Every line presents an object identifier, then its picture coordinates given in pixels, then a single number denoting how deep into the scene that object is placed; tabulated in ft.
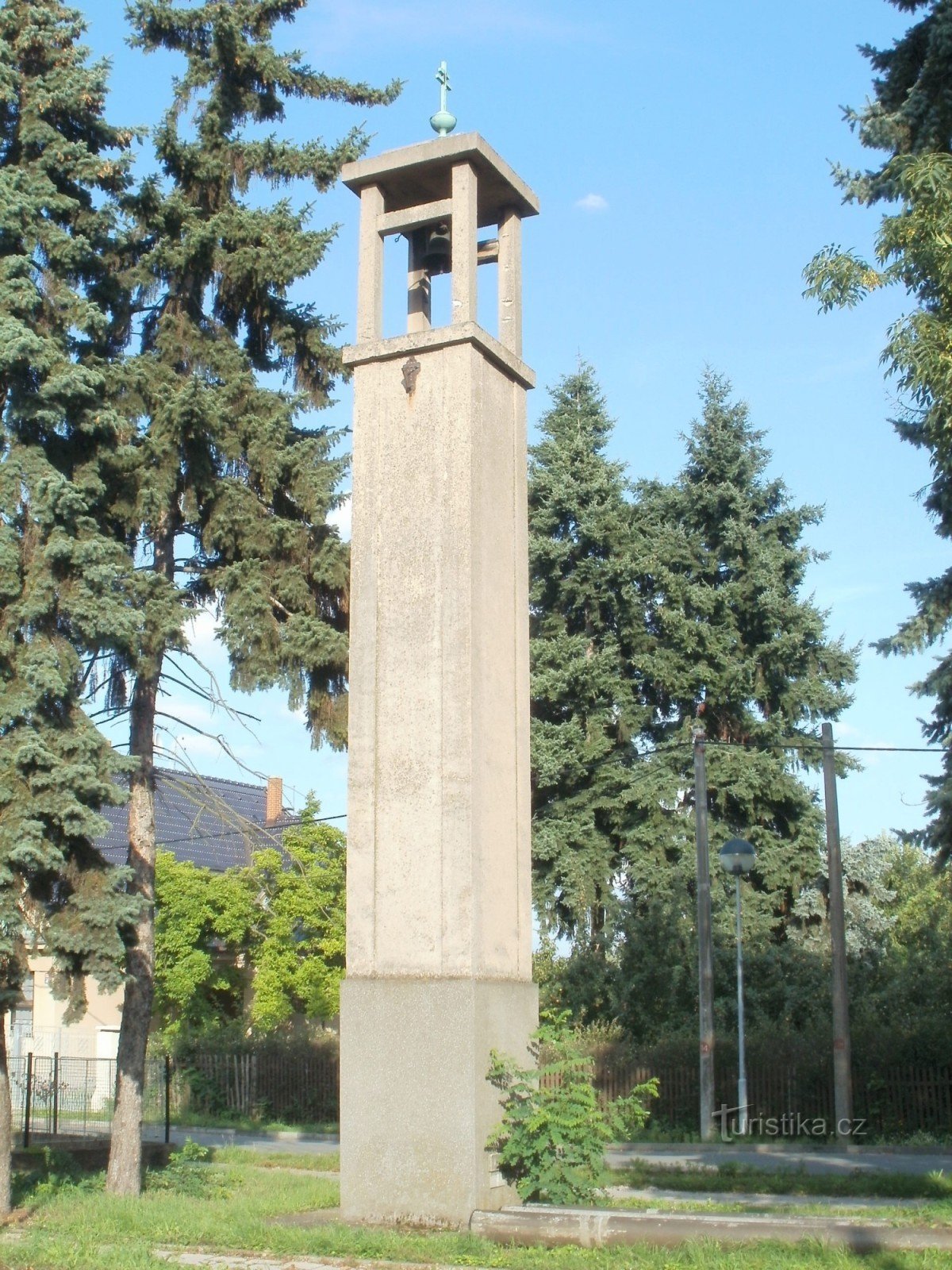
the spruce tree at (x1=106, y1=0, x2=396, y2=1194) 53.31
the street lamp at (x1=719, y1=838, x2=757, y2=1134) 78.54
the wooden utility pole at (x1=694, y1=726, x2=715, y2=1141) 81.97
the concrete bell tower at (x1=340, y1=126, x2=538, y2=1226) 34.88
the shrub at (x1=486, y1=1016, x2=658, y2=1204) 34.37
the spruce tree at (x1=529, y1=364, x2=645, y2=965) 117.39
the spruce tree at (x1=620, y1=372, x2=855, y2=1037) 116.47
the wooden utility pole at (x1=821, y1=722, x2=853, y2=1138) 77.25
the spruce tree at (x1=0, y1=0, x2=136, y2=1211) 42.93
